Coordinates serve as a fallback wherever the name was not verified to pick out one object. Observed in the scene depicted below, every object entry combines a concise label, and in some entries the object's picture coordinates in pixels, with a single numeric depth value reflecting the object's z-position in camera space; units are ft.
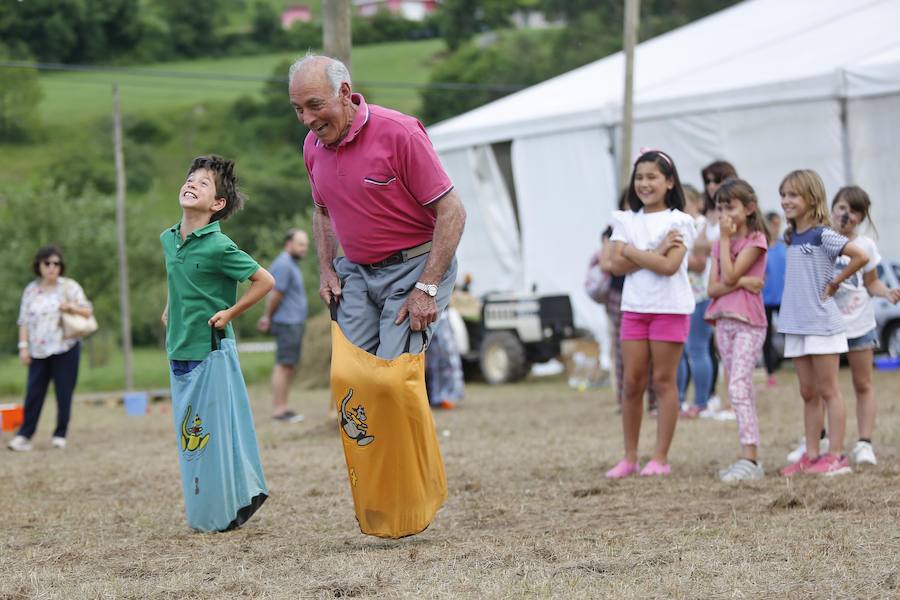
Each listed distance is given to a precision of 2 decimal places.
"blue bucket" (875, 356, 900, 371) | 50.62
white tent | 51.52
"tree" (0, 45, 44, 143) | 224.53
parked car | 50.52
